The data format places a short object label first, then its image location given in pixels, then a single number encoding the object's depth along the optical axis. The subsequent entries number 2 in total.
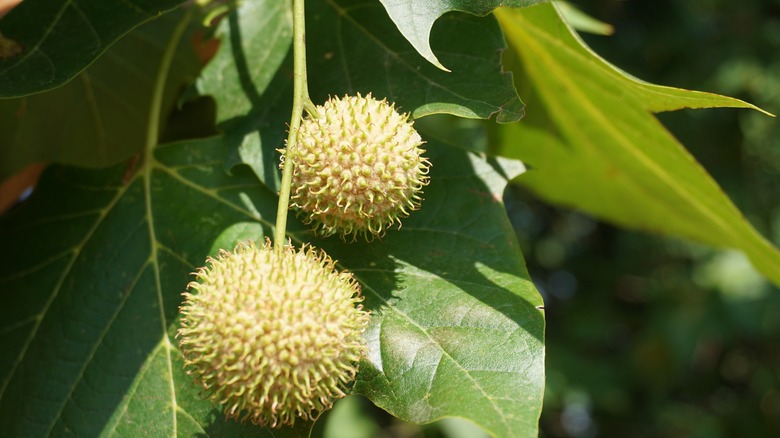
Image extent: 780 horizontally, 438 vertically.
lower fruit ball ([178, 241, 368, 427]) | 0.32
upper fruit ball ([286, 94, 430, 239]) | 0.33
